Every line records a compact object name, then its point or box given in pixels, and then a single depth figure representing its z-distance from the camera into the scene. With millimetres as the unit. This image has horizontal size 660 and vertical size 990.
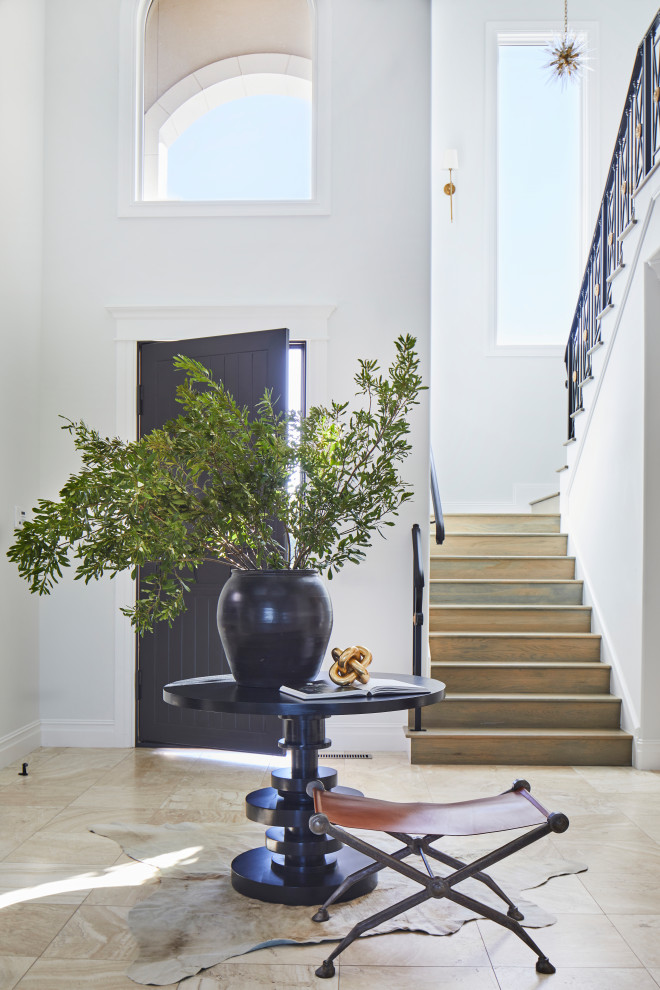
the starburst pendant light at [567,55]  6773
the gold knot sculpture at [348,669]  2703
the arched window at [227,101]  5289
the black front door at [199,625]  4848
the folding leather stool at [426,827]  2301
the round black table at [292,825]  2756
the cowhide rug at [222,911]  2447
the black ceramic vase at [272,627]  2715
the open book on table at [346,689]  2535
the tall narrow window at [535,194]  8039
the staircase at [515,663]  4785
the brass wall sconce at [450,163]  7820
